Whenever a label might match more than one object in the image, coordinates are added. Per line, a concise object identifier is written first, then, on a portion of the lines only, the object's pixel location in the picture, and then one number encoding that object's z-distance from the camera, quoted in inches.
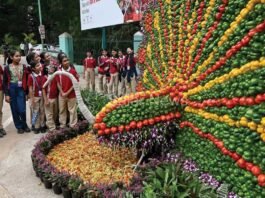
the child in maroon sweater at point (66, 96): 166.4
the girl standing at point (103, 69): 282.1
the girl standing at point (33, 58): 169.9
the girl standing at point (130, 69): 261.9
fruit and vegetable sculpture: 82.9
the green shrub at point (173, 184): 89.8
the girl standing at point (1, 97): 174.1
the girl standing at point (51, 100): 171.9
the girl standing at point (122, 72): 268.5
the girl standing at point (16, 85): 172.1
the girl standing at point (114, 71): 273.8
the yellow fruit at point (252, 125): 81.5
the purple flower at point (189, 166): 106.3
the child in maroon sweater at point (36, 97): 170.7
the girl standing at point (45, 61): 180.3
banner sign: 313.2
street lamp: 533.7
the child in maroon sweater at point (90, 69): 297.2
